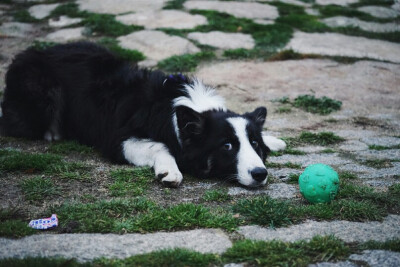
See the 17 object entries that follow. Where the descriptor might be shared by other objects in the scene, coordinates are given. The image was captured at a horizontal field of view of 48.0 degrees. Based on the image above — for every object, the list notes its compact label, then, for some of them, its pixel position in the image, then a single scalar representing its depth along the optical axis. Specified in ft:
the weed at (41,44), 27.27
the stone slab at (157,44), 27.71
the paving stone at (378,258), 7.99
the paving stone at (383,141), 17.43
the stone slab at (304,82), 22.20
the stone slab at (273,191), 12.09
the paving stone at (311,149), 16.65
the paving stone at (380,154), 15.66
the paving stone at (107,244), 8.13
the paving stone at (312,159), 15.23
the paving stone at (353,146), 16.82
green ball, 11.08
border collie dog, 13.30
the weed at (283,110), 21.55
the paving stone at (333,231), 9.18
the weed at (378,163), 14.64
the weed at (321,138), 17.70
